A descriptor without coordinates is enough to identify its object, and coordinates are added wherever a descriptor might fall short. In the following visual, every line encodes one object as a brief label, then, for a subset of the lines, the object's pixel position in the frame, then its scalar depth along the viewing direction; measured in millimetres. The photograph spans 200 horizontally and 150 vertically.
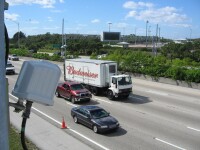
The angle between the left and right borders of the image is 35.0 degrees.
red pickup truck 24781
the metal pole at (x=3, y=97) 2383
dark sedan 16969
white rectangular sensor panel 2684
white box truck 26042
